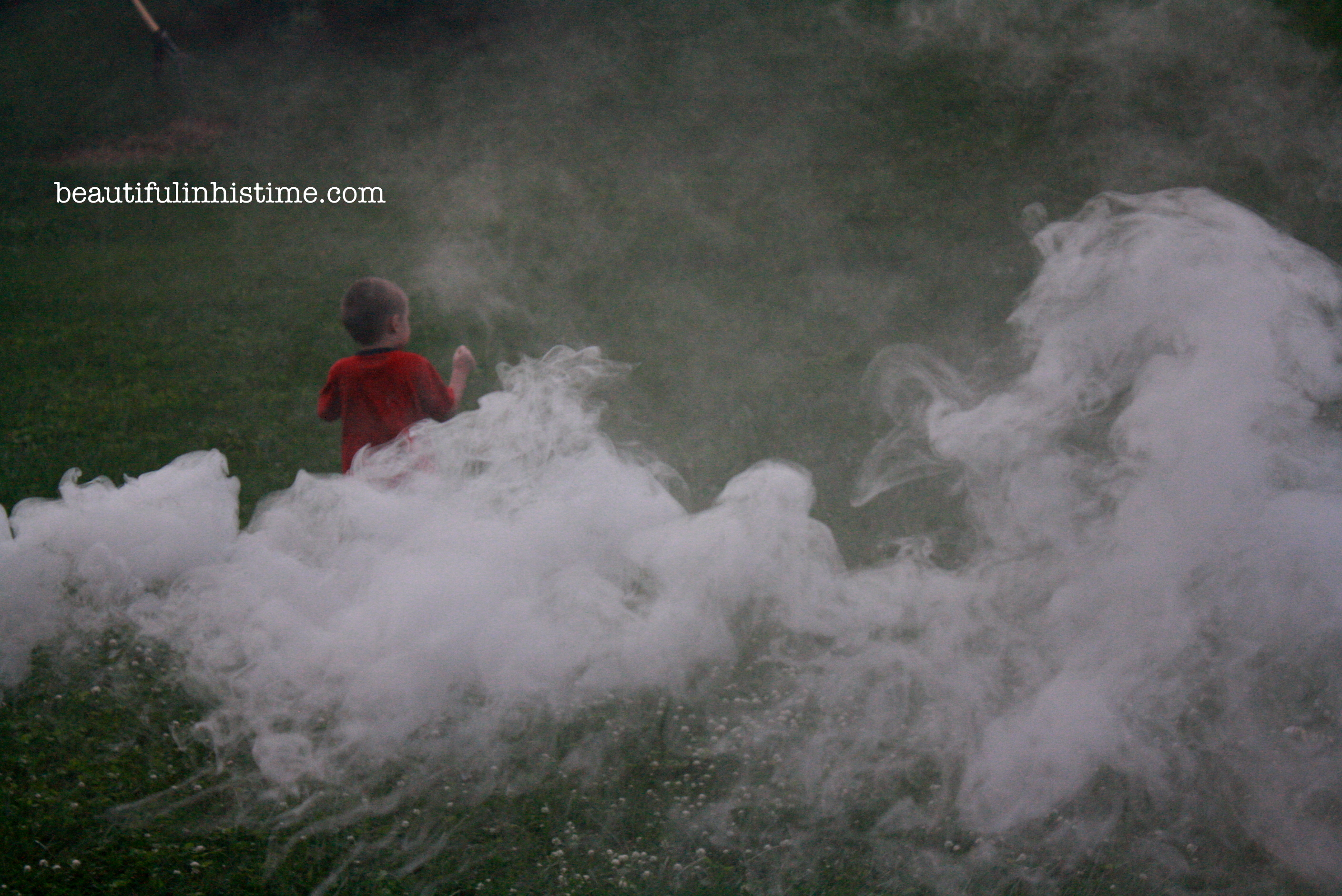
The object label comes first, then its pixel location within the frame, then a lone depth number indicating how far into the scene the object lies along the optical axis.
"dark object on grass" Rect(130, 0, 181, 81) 16.80
